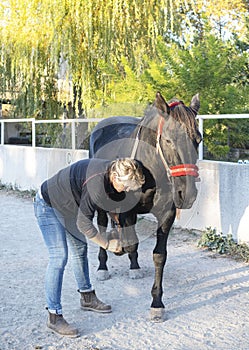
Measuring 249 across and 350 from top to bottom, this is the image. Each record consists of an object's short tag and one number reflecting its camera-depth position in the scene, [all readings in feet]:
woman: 9.25
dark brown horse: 10.43
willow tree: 36.42
